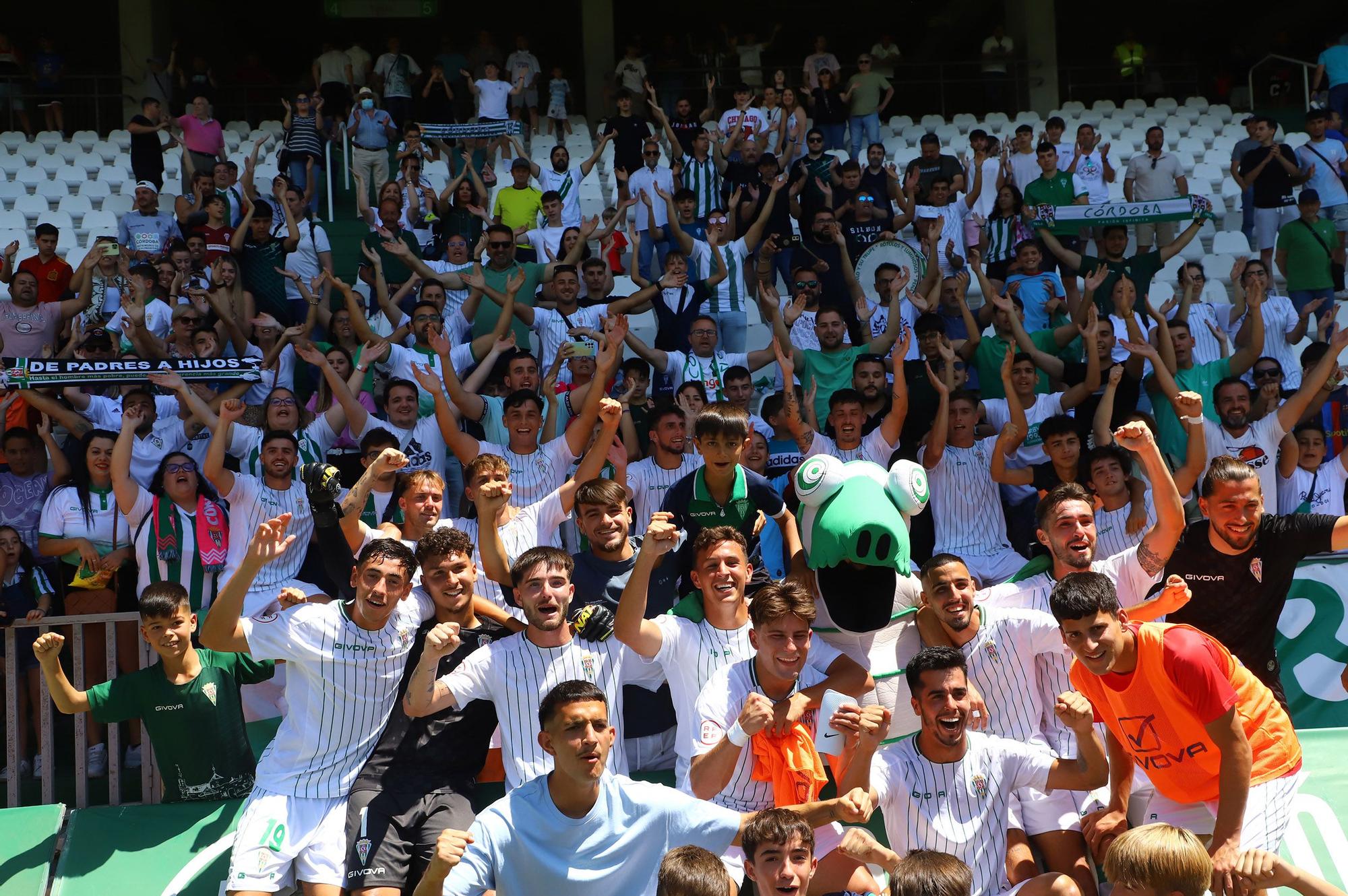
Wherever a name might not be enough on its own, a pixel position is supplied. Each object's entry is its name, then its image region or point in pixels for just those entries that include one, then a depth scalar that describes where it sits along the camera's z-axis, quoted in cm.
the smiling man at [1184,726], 424
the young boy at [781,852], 393
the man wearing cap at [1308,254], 1028
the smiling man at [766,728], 454
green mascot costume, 503
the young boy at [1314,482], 752
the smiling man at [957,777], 452
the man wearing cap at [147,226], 1071
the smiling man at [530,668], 491
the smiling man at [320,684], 491
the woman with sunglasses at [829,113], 1386
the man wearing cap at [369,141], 1312
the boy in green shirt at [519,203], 1135
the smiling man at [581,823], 416
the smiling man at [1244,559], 510
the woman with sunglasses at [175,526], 670
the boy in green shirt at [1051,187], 1140
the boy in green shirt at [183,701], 534
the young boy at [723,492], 584
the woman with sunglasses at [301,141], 1259
